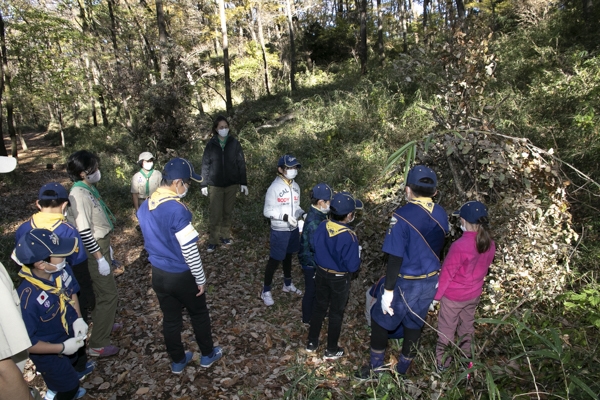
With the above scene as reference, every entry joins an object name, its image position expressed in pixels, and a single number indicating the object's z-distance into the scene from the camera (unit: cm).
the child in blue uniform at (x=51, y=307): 274
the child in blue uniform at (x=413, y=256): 322
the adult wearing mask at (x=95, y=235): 396
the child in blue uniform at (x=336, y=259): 363
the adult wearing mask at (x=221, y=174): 648
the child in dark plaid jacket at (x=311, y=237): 418
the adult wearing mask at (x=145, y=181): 602
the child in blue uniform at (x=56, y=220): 343
